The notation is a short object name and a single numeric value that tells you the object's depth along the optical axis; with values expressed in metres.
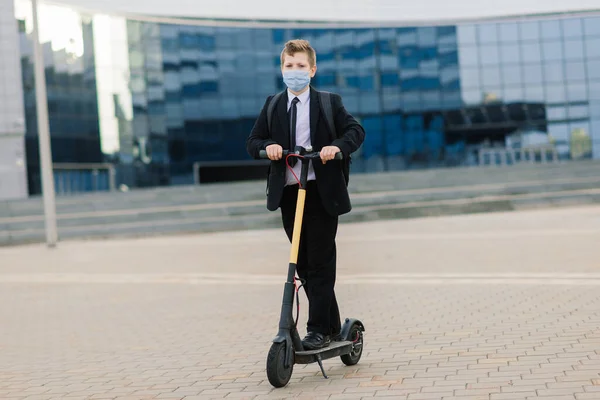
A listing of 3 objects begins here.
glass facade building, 47.91
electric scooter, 4.75
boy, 5.07
